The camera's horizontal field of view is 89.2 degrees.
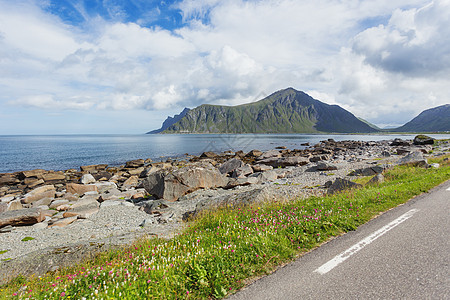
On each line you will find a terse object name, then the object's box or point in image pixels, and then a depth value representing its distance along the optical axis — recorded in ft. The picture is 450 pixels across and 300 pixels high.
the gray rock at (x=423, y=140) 213.87
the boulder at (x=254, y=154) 182.91
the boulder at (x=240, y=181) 71.26
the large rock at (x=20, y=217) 45.19
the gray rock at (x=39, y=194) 71.65
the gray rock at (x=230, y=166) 105.14
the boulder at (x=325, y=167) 90.72
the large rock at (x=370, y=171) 63.81
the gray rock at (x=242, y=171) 92.16
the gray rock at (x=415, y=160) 65.82
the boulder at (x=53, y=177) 110.32
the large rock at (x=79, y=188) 80.64
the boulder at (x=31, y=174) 111.22
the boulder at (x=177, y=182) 60.29
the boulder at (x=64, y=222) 45.06
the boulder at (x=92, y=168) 136.73
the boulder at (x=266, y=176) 81.53
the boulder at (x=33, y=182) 101.54
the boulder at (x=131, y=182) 94.02
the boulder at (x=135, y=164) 147.02
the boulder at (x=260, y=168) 107.02
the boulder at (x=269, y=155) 157.89
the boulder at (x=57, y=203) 61.70
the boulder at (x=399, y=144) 227.77
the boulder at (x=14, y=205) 59.41
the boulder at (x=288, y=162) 121.49
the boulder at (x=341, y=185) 43.32
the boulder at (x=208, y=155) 189.57
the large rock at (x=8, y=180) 105.50
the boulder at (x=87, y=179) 98.89
